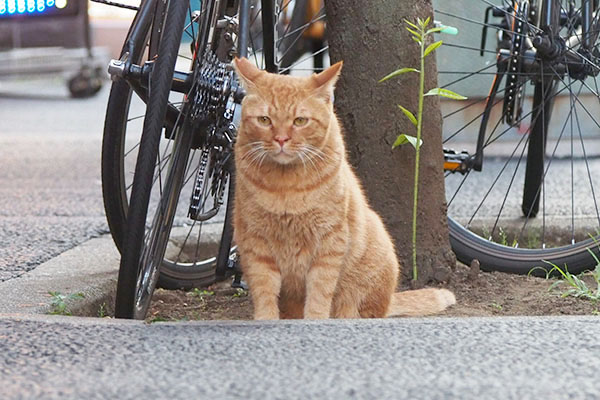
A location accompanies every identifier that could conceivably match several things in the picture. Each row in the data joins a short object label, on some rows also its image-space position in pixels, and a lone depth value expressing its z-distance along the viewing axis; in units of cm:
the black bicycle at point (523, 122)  743
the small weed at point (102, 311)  666
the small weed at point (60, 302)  610
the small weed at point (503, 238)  810
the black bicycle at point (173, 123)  528
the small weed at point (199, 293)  742
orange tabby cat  564
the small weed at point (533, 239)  836
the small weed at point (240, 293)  734
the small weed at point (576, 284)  639
